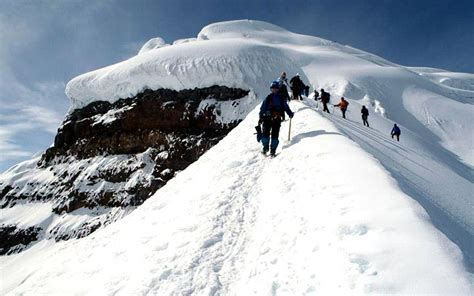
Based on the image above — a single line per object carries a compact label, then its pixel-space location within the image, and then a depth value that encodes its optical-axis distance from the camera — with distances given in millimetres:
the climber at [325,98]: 22025
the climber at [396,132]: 21531
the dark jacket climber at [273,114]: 9297
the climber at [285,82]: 15599
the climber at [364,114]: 22406
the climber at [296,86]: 19381
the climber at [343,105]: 22234
